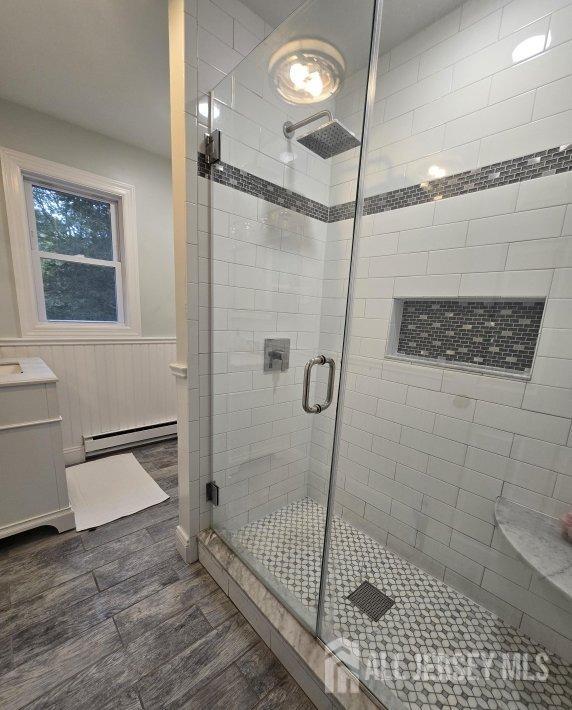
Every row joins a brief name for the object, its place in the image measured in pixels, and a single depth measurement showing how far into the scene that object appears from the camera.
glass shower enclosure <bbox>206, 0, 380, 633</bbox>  1.19
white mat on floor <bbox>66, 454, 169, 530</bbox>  1.77
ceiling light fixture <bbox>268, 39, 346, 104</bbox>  1.16
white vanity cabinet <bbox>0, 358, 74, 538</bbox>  1.41
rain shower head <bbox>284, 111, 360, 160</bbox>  1.28
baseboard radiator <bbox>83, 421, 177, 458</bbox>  2.37
